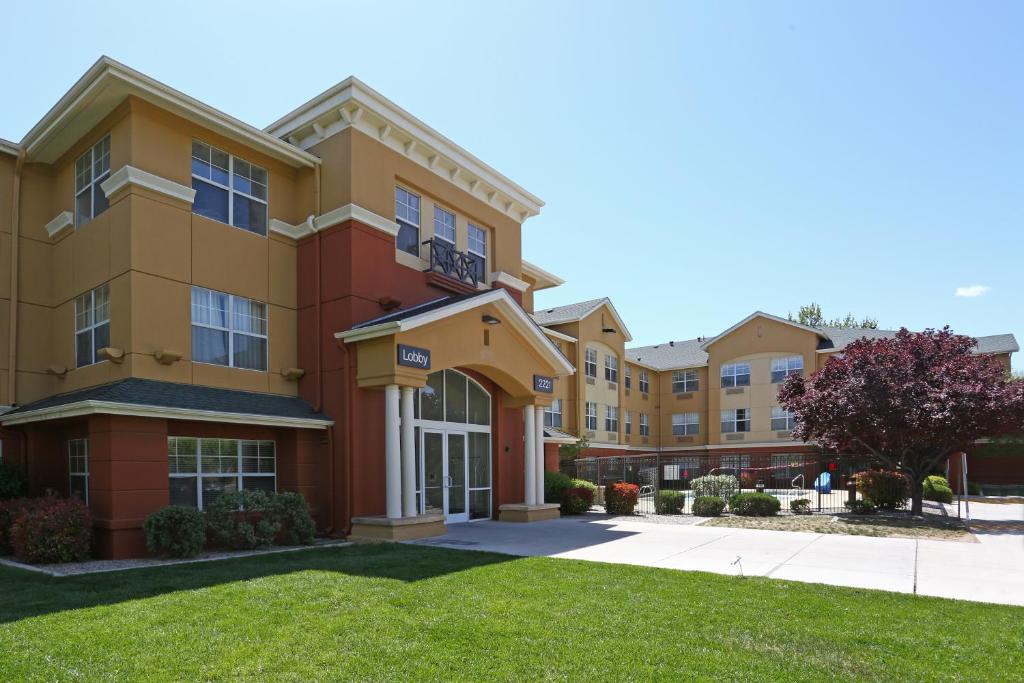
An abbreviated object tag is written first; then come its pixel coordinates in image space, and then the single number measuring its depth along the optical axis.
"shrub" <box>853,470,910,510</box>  19.48
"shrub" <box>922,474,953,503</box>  24.72
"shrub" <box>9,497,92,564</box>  11.47
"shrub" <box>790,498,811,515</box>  19.54
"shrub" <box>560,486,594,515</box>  20.49
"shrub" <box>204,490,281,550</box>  12.88
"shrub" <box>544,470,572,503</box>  20.75
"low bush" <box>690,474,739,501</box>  22.52
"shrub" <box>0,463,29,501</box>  14.09
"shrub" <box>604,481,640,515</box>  20.39
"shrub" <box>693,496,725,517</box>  19.22
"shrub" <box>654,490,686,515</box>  20.08
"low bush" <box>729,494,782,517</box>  19.11
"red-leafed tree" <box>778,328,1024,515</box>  16.81
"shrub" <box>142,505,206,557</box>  11.98
